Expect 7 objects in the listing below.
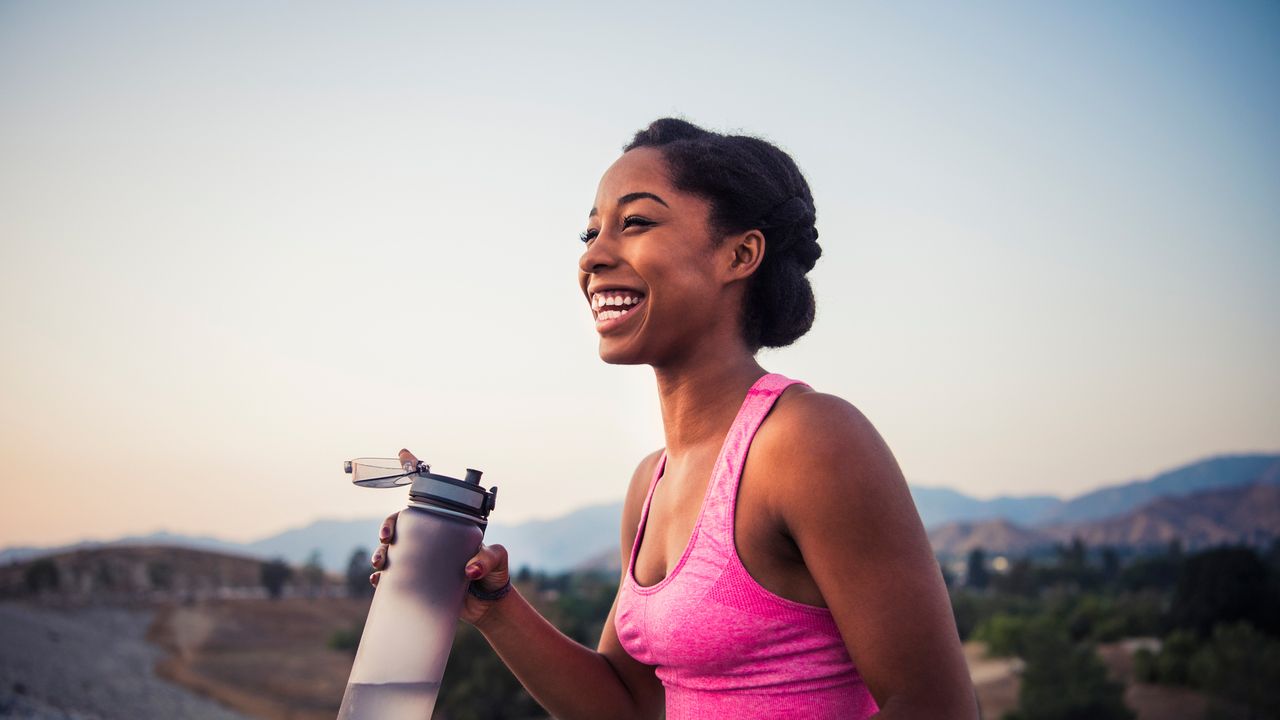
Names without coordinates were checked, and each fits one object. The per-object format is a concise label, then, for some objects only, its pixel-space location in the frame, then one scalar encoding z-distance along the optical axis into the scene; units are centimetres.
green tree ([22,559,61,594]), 5812
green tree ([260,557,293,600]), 7844
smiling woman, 176
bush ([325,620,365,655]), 5534
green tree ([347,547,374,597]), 7144
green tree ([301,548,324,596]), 8234
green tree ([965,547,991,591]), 8550
